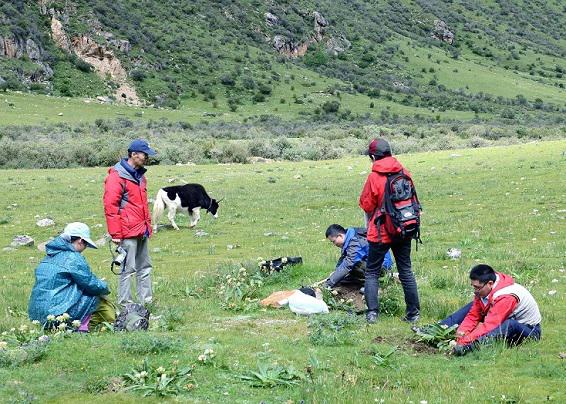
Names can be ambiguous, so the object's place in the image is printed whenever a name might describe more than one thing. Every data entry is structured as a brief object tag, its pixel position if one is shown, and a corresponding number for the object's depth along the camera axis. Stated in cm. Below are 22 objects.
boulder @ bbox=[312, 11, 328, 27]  13675
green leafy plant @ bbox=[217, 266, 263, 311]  1134
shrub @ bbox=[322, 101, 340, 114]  9756
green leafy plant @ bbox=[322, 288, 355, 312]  1078
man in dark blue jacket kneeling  1104
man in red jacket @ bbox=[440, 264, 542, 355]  858
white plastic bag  1052
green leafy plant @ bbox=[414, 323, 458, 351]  873
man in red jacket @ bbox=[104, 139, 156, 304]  1098
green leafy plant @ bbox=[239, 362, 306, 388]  718
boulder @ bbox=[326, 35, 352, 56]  13312
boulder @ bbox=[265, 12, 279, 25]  13000
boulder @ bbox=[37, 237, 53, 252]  1933
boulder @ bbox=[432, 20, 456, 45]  16075
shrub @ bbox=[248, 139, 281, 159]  5069
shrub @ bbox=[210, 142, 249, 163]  4856
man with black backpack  952
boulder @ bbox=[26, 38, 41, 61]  9288
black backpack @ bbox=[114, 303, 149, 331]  942
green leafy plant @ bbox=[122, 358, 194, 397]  691
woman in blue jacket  942
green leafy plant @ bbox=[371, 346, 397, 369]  784
